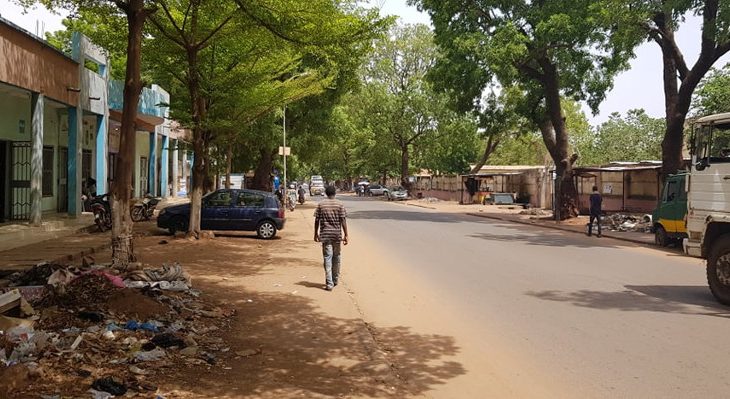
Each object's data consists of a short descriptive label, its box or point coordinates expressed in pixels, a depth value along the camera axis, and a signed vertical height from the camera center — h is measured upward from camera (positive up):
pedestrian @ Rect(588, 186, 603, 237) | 19.48 -0.68
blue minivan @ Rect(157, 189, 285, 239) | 16.91 -1.09
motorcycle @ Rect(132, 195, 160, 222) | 20.80 -1.16
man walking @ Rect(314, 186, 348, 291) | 9.33 -0.78
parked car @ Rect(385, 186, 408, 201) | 56.53 -1.11
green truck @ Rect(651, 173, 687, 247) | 16.08 -0.70
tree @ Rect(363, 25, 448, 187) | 54.56 +8.23
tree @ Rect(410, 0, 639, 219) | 24.14 +5.82
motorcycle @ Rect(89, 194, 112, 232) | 16.88 -1.12
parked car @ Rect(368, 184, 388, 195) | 70.44 -0.95
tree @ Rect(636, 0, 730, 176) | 18.56 +4.61
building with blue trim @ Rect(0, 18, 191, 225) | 15.55 +1.93
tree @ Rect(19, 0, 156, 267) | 8.98 +0.48
